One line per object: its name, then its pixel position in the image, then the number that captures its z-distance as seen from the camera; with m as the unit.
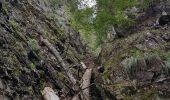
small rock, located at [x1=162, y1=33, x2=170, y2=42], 10.55
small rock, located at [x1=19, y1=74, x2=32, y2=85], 6.64
